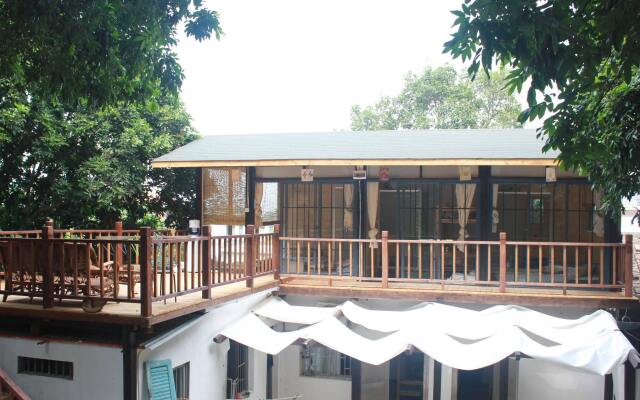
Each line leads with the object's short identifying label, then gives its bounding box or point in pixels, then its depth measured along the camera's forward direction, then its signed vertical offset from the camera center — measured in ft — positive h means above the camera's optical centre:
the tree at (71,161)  42.73 +3.19
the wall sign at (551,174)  31.17 +1.54
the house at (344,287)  21.44 -3.85
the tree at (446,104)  88.94 +15.51
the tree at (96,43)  20.45 +6.02
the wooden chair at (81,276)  20.45 -2.64
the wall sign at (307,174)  34.40 +1.68
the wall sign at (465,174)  32.27 +1.59
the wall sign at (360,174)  33.63 +1.65
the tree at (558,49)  14.01 +3.86
